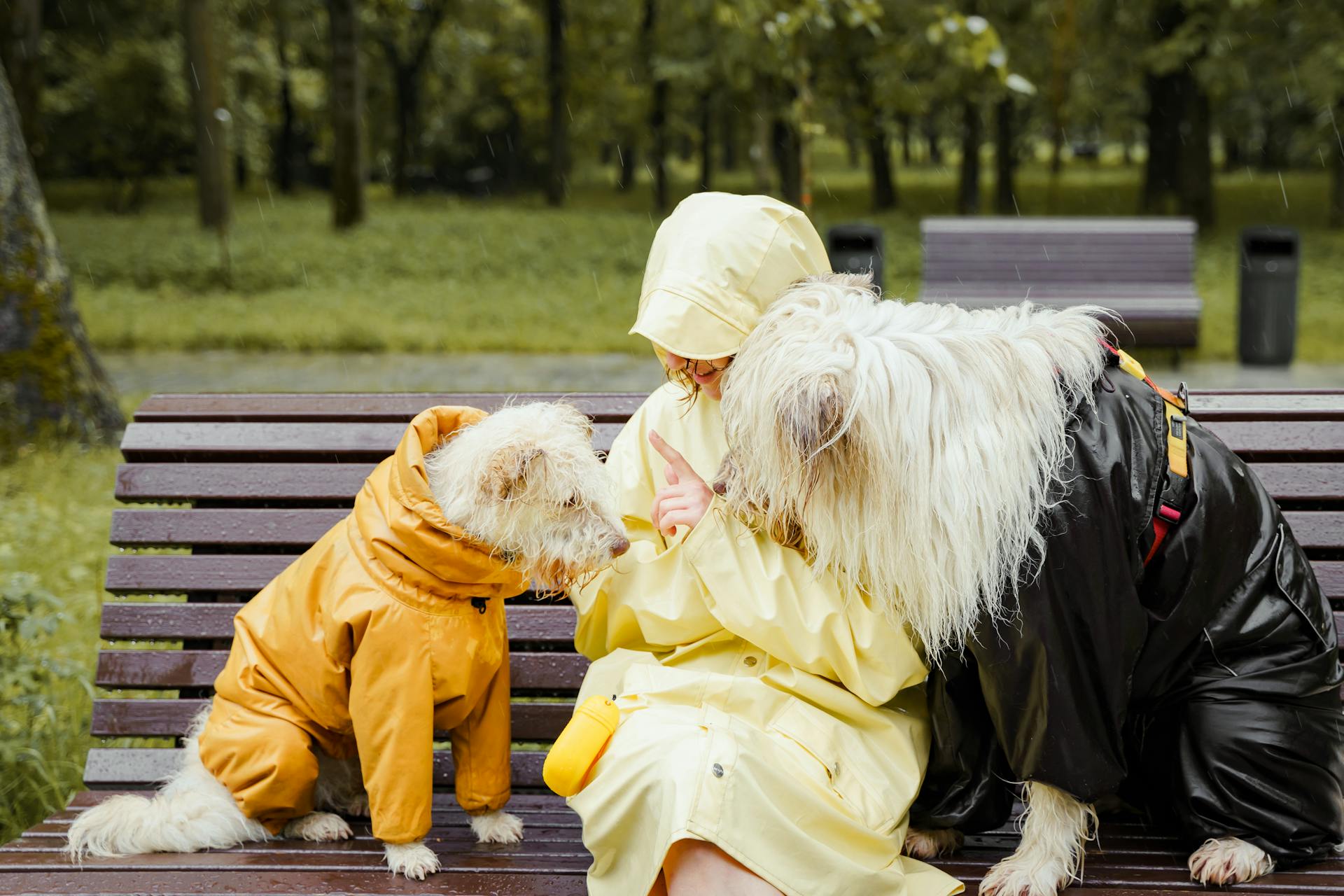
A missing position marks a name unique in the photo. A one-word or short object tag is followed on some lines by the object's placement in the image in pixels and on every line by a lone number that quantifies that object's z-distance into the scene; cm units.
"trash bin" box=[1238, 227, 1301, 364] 1051
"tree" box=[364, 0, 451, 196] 3053
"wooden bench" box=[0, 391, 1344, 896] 310
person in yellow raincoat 221
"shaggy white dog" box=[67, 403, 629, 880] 269
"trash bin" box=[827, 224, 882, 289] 1005
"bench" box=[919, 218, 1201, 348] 1085
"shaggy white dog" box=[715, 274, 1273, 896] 223
